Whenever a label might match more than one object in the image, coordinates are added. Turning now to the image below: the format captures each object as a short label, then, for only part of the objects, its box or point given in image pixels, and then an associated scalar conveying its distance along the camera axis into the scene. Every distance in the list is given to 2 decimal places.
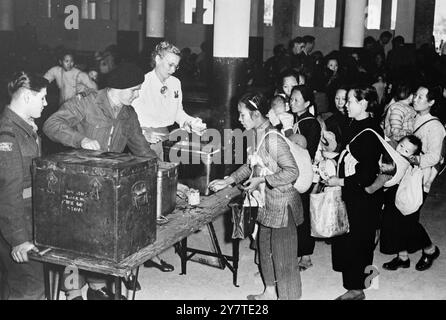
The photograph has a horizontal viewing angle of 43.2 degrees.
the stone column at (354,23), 12.71
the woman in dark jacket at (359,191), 4.03
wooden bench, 2.92
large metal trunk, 2.85
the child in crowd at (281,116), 5.02
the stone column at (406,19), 17.56
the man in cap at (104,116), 3.71
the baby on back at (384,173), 4.07
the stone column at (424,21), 17.39
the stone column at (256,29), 18.12
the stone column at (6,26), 14.52
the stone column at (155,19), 15.23
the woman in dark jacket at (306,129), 4.90
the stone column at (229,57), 6.93
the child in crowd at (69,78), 8.64
